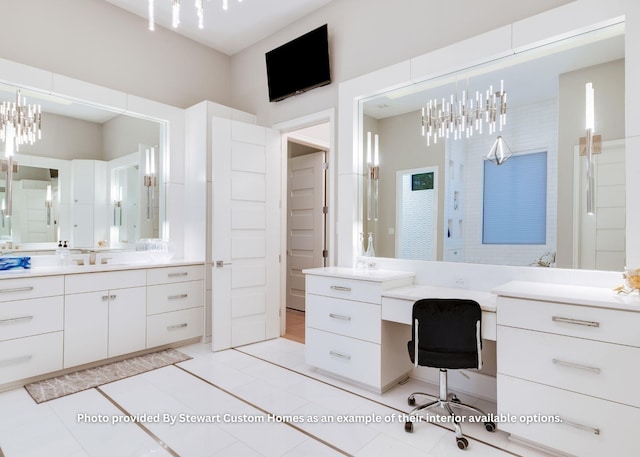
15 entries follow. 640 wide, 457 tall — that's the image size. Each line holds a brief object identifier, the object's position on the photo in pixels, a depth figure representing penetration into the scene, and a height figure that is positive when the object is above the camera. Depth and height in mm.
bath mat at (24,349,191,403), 2600 -1245
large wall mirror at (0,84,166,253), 3027 +412
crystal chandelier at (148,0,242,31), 1724 +1093
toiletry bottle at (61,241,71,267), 3197 -295
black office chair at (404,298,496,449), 2029 -645
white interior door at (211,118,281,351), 3529 -93
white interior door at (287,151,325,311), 5020 +56
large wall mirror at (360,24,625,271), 2137 +402
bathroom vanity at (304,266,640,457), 1681 -698
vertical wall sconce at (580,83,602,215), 2172 +510
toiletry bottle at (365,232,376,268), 3157 -264
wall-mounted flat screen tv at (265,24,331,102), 3475 +1667
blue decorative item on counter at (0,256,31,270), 2785 -320
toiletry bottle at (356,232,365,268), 3248 -251
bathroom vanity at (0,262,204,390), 2619 -777
